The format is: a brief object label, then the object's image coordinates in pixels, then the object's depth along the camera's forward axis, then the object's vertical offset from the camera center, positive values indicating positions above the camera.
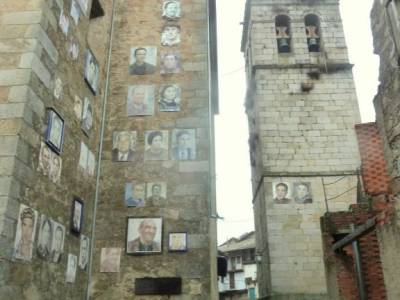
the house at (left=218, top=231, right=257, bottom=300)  38.22 +2.66
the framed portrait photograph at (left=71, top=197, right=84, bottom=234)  6.70 +1.35
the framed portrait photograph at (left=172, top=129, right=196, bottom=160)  8.23 +2.90
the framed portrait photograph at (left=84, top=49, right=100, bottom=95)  7.58 +4.01
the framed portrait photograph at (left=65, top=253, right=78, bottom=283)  6.47 +0.55
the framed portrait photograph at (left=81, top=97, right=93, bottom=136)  7.36 +3.09
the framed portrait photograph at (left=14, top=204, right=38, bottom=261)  4.95 +0.81
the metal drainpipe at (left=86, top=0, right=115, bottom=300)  7.48 +2.78
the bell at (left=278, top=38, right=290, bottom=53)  17.84 +10.04
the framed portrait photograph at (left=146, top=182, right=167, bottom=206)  7.98 +1.95
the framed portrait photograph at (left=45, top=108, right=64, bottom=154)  5.81 +2.28
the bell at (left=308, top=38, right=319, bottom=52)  17.89 +10.06
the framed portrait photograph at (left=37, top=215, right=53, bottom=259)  5.51 +0.85
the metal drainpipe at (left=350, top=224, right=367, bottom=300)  6.72 +0.49
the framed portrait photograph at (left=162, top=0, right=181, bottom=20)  9.68 +6.27
